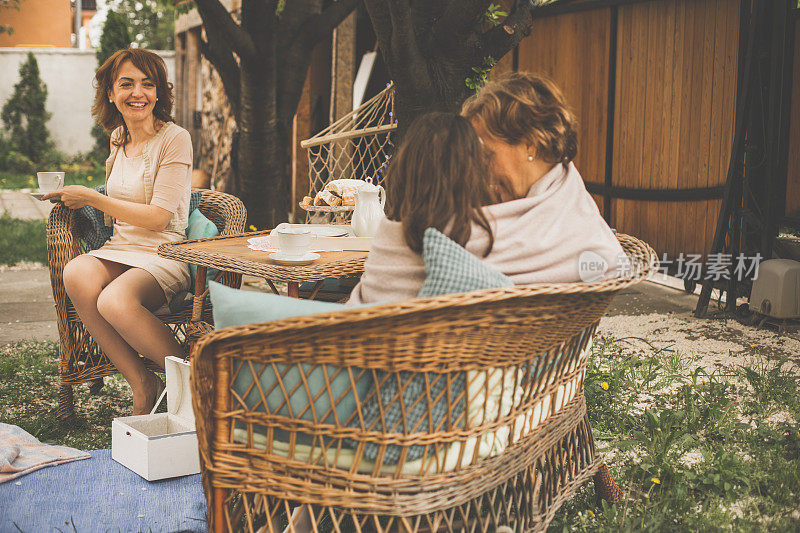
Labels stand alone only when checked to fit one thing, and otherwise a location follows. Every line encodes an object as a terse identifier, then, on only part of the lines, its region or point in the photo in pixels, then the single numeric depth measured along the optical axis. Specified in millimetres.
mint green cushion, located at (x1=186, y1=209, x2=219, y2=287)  3131
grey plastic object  4211
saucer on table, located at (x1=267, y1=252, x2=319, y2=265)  2346
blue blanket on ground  1991
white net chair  4121
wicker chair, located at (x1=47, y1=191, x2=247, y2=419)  2934
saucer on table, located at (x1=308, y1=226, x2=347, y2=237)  2818
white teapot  2721
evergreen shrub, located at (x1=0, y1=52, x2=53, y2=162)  13375
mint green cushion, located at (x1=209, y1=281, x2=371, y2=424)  1495
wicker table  2242
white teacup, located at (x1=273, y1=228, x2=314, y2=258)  2375
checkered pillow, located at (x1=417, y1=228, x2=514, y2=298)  1515
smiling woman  2768
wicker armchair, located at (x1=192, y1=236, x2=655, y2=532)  1440
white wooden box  2180
